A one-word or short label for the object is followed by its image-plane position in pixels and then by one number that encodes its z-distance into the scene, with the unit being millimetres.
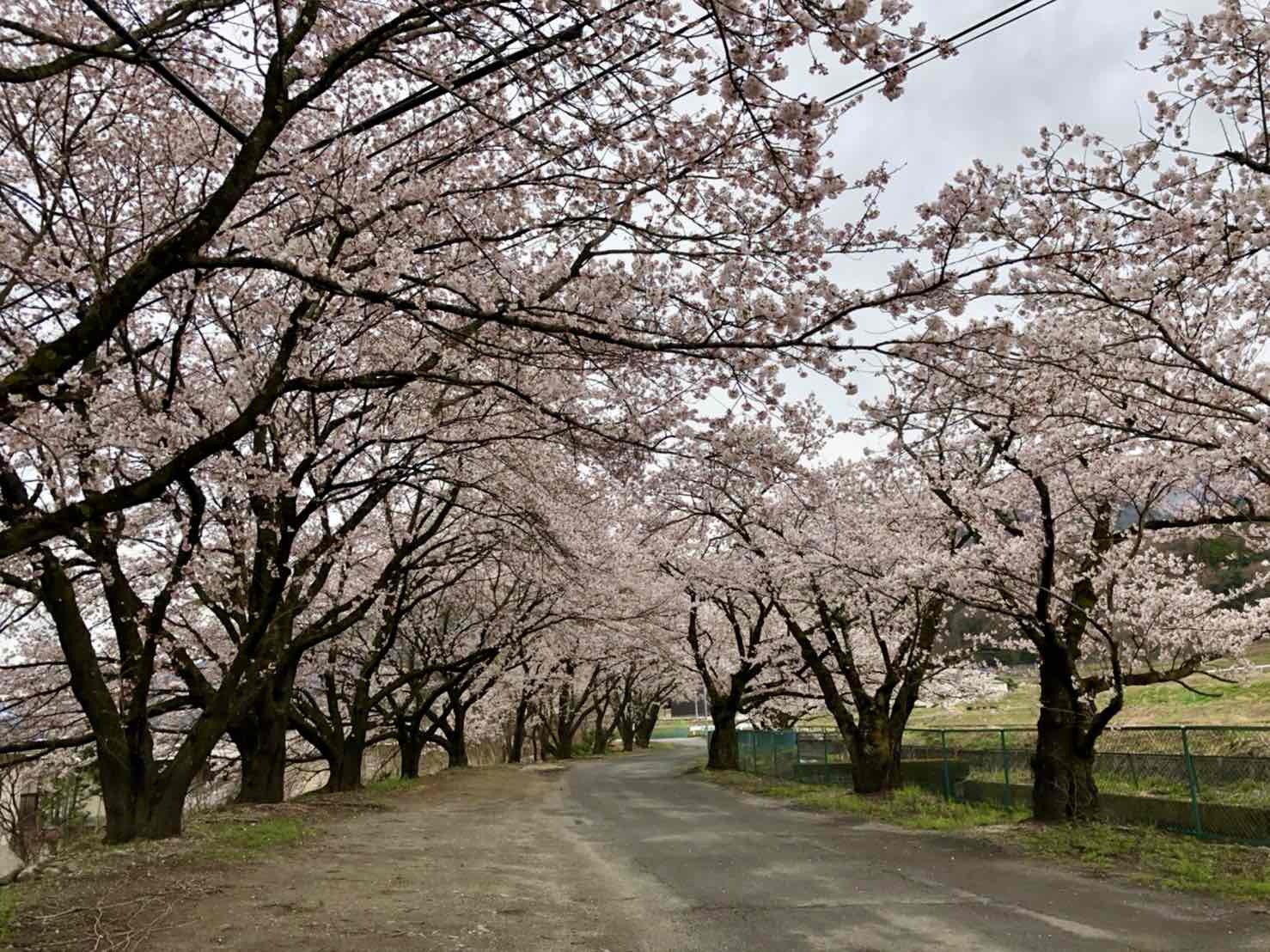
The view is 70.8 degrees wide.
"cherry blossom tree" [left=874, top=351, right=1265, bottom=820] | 11039
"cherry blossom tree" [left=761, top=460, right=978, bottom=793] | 15172
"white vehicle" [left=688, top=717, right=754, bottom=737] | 74600
